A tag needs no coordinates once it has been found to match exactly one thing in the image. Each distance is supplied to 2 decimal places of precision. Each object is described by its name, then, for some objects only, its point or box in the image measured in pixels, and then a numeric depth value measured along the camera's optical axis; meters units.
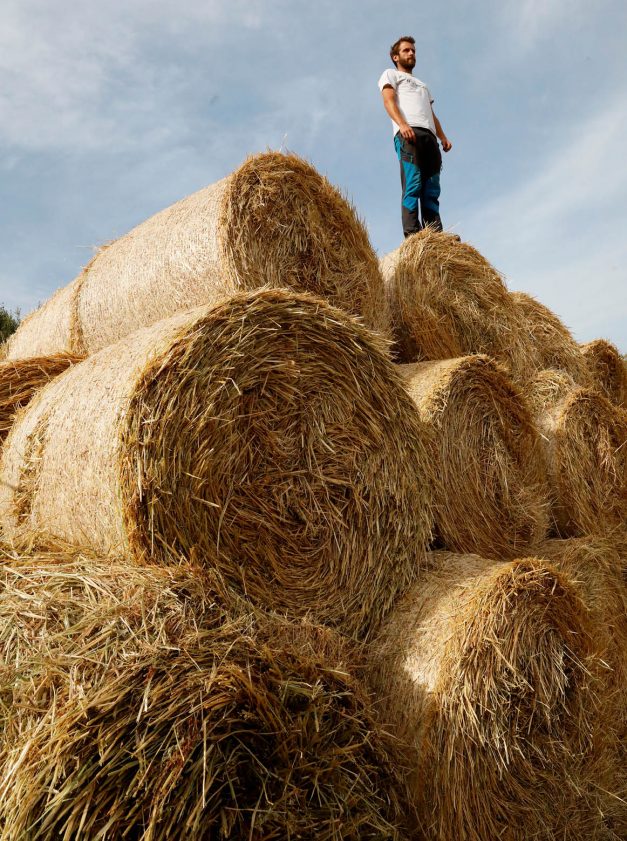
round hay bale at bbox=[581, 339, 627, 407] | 4.95
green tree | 11.06
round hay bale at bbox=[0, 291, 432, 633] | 1.84
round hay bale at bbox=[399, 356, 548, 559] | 2.84
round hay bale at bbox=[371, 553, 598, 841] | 1.90
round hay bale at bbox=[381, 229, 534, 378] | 3.63
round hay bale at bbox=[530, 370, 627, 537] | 3.43
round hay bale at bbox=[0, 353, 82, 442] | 2.87
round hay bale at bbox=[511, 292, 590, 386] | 4.52
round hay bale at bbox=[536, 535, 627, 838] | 2.32
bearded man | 4.95
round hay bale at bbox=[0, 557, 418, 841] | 1.22
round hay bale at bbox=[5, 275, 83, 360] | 3.35
